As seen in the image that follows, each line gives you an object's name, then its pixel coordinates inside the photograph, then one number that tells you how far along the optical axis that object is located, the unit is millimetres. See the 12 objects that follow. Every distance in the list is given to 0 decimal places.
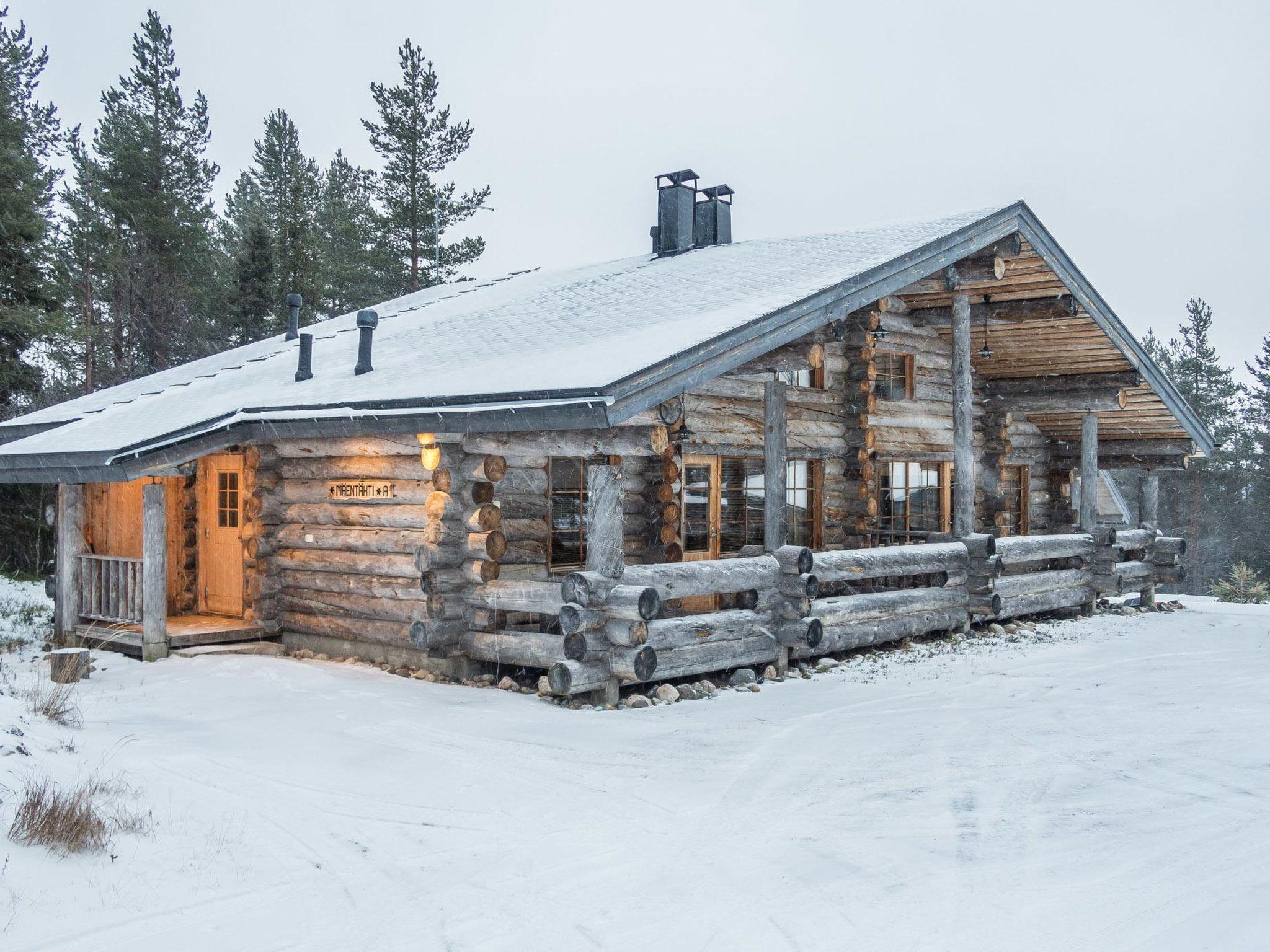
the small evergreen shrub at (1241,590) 20672
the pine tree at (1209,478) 39375
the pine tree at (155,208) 28562
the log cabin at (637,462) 9336
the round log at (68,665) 9453
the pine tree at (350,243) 32625
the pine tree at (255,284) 29219
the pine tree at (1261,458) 38188
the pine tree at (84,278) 28062
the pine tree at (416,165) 31797
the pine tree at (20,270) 18969
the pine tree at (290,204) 29750
